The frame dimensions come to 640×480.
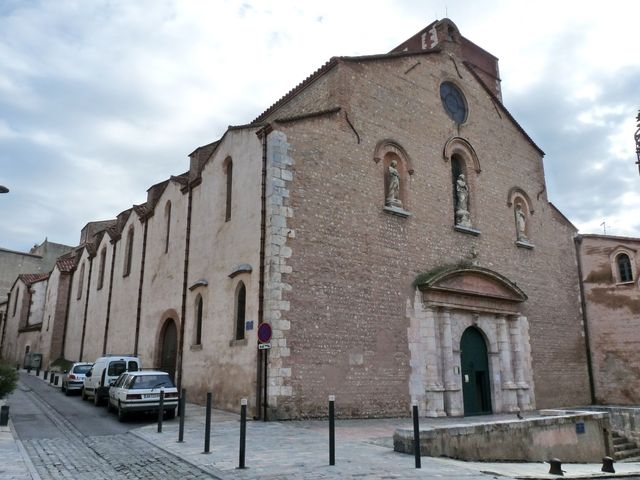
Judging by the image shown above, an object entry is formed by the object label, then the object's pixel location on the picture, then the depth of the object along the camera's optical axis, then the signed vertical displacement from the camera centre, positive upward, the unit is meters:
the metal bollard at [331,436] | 8.25 -0.94
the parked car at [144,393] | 13.58 -0.52
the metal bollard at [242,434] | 8.02 -0.89
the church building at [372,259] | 14.38 +3.53
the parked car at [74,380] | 20.77 -0.27
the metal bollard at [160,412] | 11.64 -0.84
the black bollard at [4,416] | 12.00 -0.93
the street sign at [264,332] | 10.74 +0.77
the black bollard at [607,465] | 10.82 -1.80
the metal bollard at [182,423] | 10.41 -0.95
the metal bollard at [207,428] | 9.25 -0.92
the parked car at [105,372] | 17.27 +0.02
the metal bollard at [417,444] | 8.23 -1.05
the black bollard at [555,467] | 9.58 -1.63
